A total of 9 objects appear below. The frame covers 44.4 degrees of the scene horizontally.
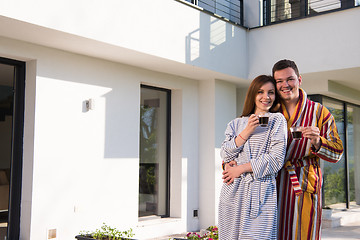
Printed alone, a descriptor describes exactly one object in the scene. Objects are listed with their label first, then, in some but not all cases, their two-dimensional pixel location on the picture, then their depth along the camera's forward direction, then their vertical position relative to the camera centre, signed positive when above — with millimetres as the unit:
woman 2074 -50
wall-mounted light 5367 +630
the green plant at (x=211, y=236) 3964 -725
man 2135 -2
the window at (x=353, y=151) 8141 +108
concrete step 6949 -983
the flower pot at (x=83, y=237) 4369 -819
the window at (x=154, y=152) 6414 +62
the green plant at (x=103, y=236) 4259 -788
